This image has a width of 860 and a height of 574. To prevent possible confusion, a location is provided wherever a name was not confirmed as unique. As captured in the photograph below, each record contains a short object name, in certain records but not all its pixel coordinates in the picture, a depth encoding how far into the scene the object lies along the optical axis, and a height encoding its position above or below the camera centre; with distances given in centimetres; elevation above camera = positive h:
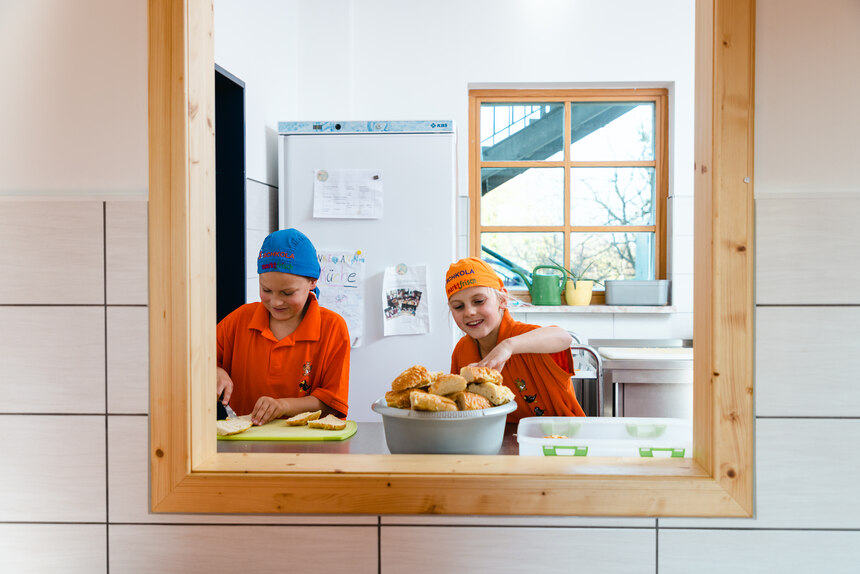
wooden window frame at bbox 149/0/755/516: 96 -16
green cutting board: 130 -34
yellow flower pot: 317 -9
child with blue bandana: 166 -19
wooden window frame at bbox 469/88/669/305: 323 +62
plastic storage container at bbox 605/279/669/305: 314 -9
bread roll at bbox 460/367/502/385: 119 -19
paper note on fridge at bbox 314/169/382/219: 248 +32
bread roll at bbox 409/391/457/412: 109 -22
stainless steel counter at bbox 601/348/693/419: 225 -40
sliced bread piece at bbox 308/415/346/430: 135 -32
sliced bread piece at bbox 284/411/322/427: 140 -33
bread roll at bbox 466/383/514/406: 116 -22
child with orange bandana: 160 -17
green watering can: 317 -7
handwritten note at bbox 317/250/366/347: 247 -7
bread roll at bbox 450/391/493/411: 111 -23
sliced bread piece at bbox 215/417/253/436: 131 -33
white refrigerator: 248 +21
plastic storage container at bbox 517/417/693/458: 113 -32
